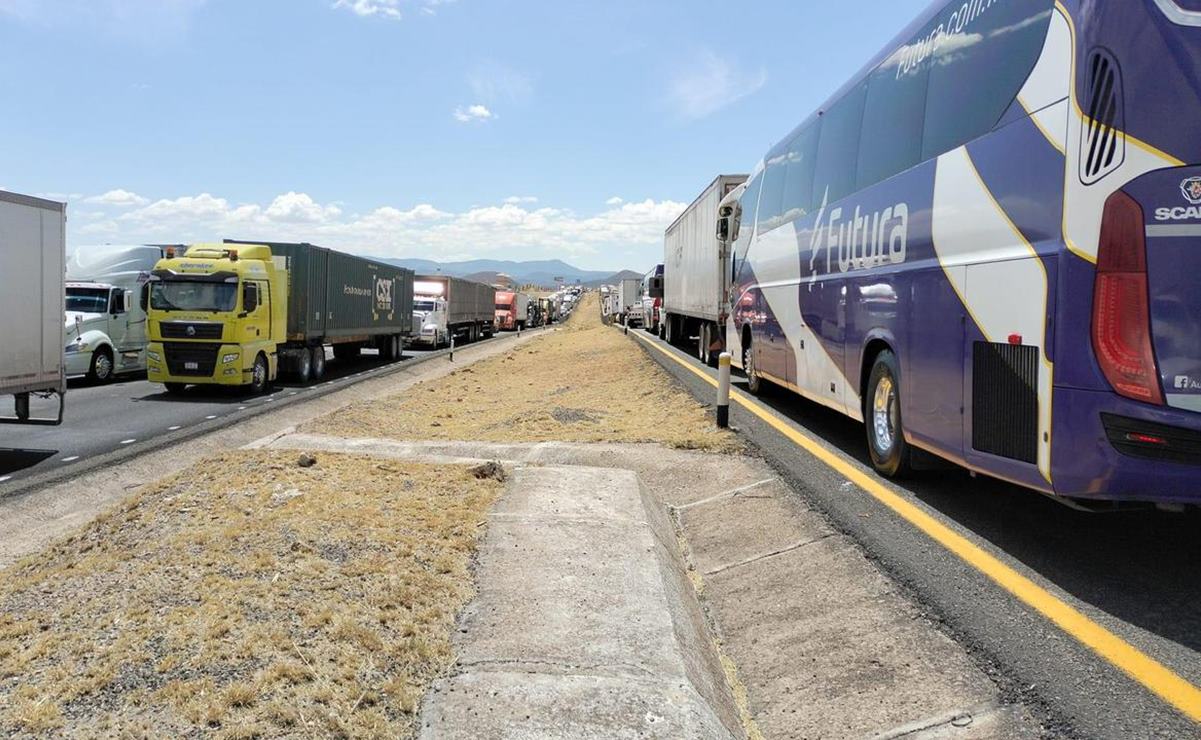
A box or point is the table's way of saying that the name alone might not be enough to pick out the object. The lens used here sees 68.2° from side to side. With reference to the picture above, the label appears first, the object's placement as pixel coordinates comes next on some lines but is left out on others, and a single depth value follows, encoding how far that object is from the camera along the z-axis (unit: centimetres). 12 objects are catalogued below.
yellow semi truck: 1803
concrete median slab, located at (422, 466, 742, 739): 334
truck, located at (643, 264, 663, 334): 3866
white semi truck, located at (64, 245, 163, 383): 1992
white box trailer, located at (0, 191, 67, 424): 1083
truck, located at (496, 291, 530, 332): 6862
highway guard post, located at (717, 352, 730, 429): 1030
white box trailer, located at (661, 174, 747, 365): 1991
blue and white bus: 416
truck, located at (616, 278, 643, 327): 6234
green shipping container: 2244
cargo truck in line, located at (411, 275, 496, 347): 4028
